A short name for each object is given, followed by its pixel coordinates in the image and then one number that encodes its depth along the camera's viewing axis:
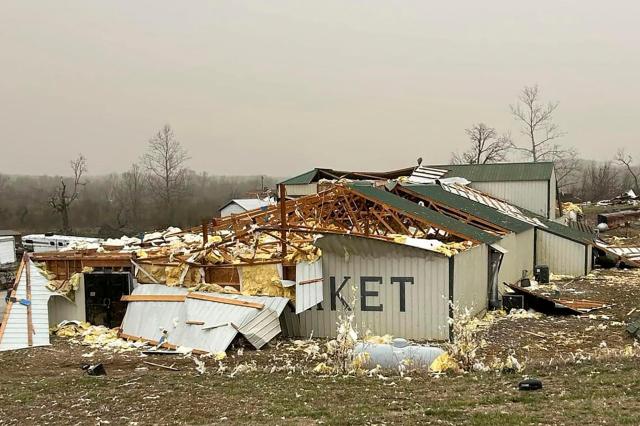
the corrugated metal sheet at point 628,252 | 30.14
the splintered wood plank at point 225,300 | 15.35
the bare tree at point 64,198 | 63.27
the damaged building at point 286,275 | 15.33
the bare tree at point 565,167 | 73.15
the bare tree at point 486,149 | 71.27
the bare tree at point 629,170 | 75.12
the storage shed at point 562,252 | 26.20
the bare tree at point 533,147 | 70.69
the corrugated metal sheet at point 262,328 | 14.77
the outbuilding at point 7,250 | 42.22
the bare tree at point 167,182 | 73.21
